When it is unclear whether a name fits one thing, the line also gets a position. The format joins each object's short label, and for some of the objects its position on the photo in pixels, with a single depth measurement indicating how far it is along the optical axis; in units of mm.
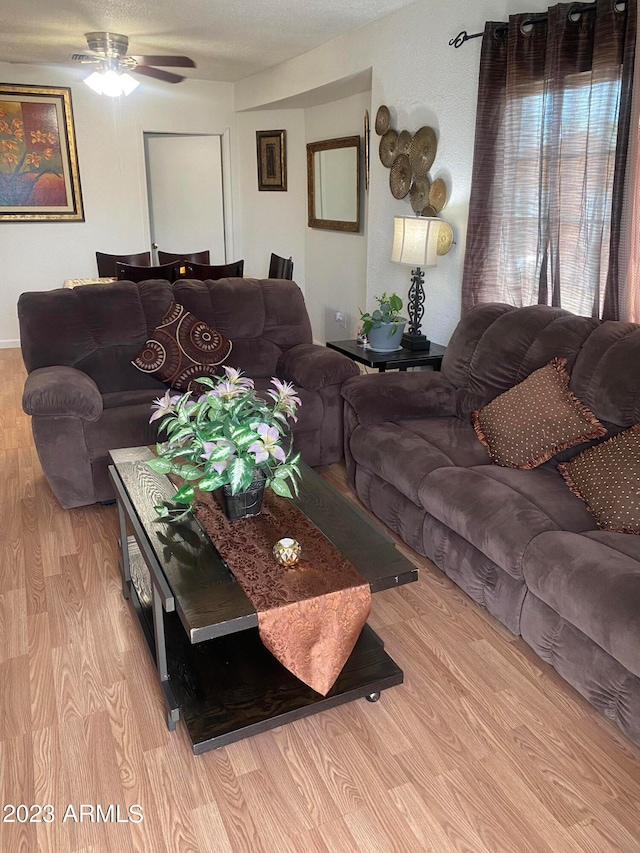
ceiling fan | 4570
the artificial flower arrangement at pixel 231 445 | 1795
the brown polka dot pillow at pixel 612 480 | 2080
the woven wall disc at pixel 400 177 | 3990
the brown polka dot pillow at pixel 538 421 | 2480
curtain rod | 2693
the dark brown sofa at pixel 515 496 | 1792
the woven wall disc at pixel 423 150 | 3770
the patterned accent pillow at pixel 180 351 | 3449
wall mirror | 5332
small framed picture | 6246
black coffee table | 1688
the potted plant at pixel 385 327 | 3641
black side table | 3557
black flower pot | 1945
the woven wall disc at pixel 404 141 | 3953
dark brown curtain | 2650
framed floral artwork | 5785
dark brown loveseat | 2977
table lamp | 3561
